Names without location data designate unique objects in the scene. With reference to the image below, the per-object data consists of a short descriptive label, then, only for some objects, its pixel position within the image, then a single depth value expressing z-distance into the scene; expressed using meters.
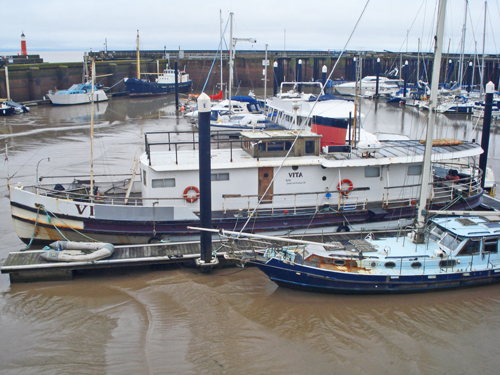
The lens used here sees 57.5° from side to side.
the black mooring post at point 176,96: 45.28
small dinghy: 12.23
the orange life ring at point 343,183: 14.64
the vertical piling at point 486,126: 15.95
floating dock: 12.05
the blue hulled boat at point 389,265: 11.30
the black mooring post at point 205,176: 11.16
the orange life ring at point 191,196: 14.03
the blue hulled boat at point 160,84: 54.62
